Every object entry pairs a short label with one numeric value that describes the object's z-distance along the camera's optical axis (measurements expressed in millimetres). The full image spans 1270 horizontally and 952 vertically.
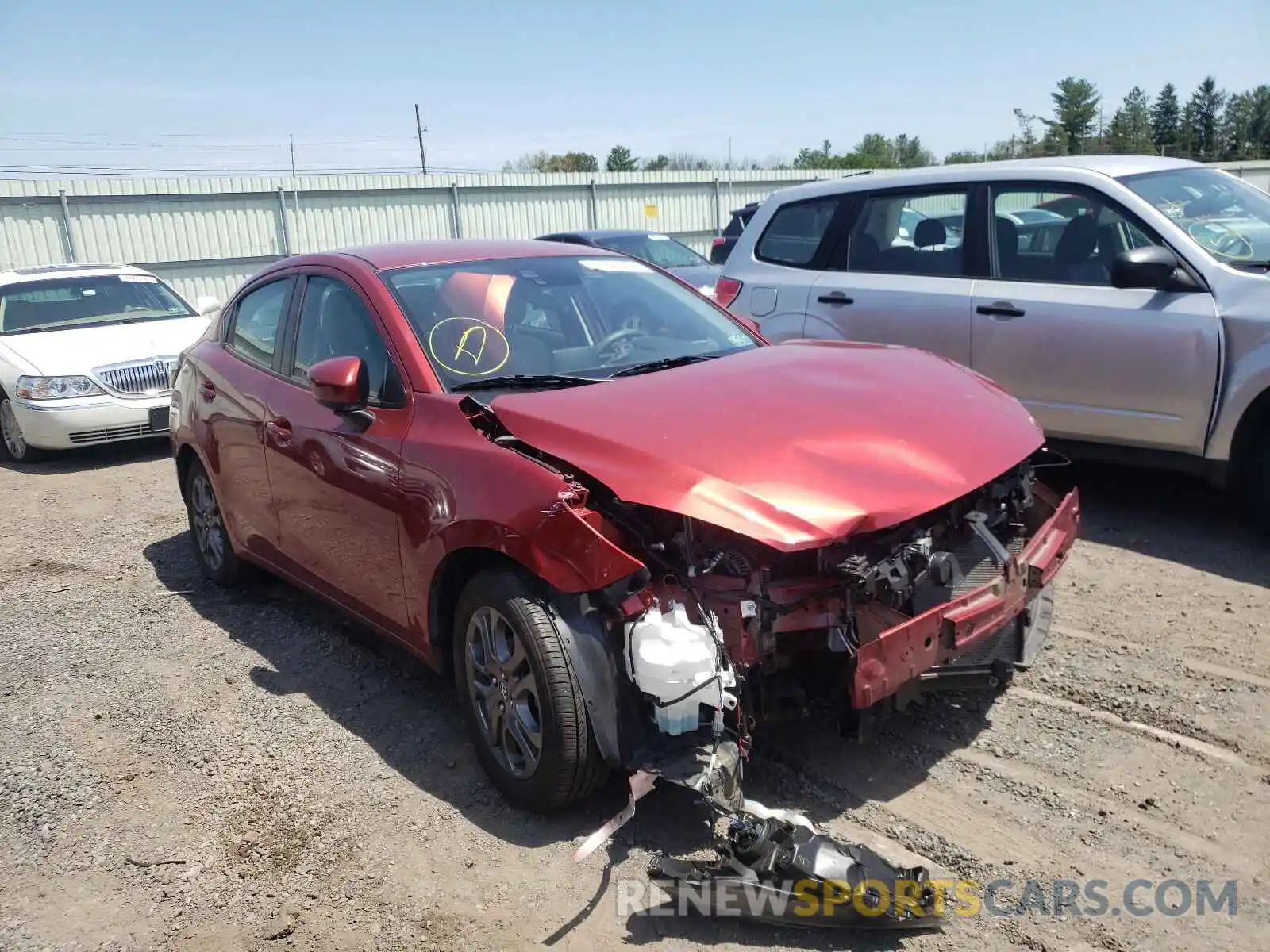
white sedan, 8844
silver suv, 5105
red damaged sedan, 2906
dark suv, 14875
